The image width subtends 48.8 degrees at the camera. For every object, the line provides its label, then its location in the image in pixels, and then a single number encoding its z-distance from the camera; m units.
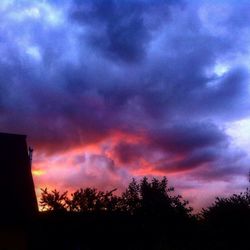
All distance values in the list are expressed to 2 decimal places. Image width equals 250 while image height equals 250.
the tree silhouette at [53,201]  15.78
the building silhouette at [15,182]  14.91
